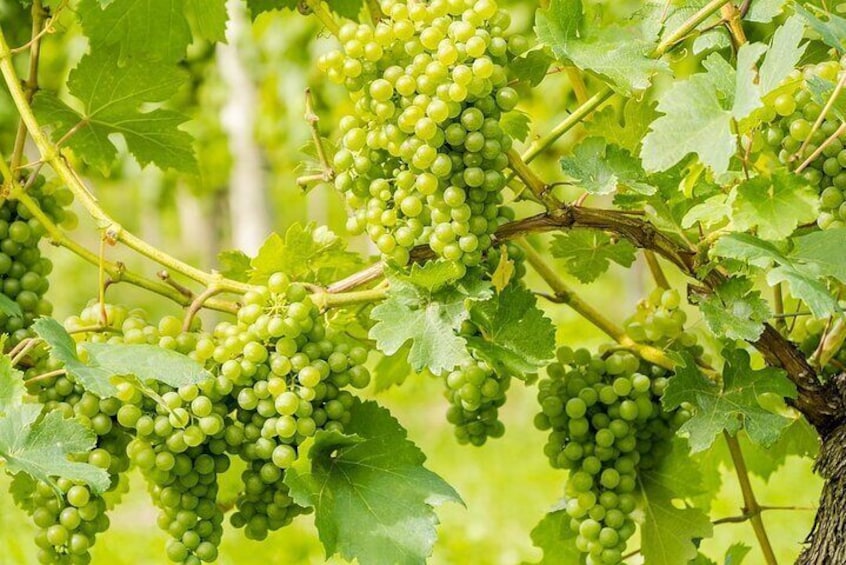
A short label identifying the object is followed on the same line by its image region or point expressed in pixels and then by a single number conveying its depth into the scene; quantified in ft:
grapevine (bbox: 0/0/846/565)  8.05
